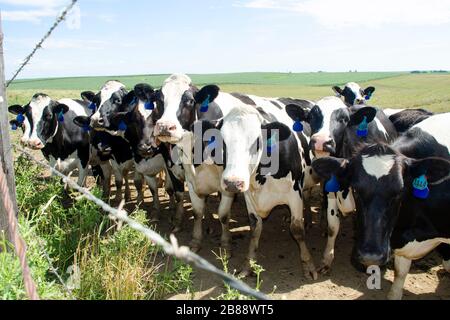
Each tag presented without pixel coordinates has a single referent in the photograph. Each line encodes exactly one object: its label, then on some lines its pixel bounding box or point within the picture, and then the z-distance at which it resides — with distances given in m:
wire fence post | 3.56
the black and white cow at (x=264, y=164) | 4.91
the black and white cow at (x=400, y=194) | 3.67
